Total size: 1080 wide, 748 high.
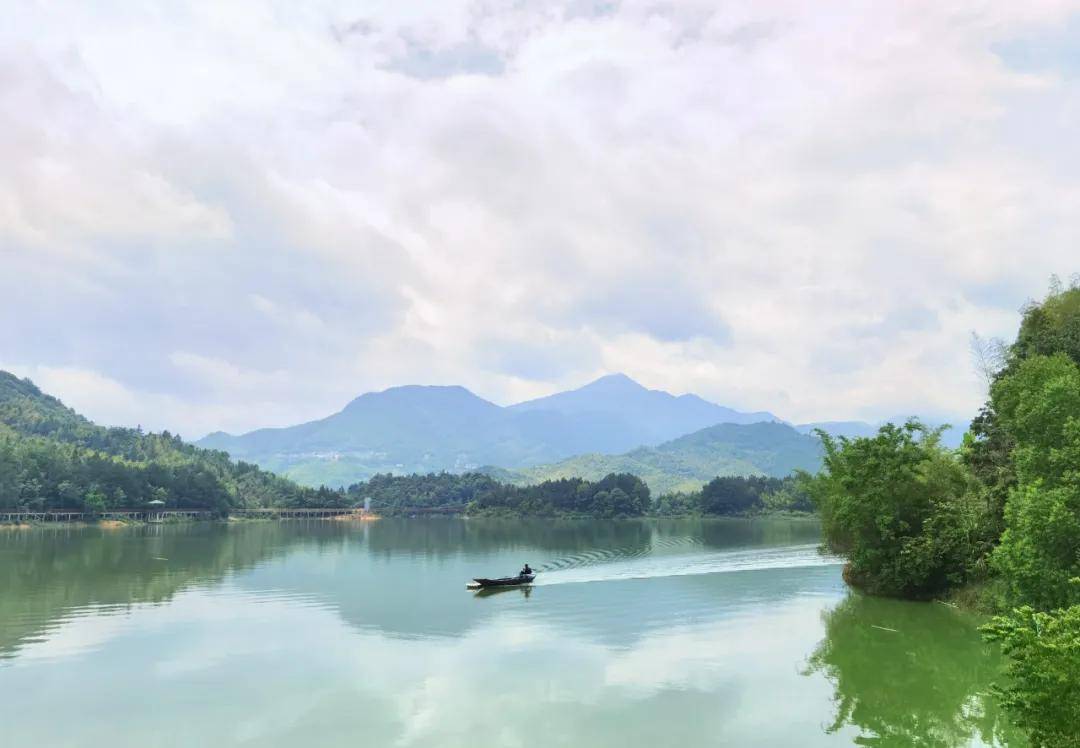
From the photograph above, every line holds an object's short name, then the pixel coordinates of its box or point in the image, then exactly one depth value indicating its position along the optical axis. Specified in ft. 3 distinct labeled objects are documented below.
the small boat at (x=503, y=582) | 151.22
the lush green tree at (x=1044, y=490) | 78.12
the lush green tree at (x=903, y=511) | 122.83
